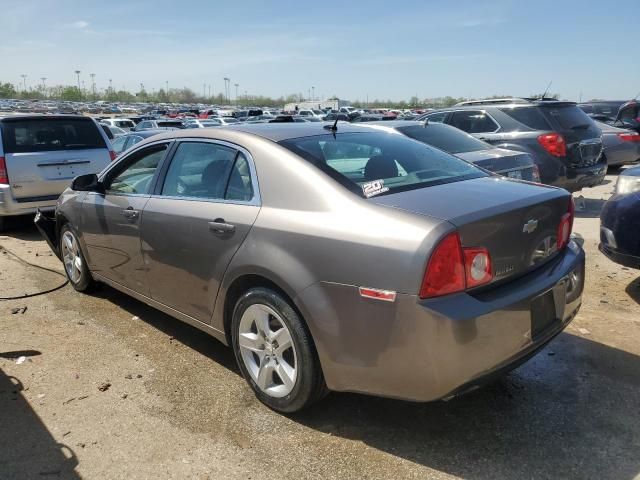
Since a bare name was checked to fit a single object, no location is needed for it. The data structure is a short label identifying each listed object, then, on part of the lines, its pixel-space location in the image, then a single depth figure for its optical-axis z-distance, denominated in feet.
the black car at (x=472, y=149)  21.02
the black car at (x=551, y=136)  25.76
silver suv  23.89
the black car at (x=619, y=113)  44.09
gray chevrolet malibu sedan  7.94
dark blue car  14.03
